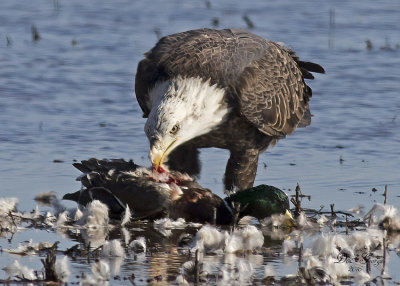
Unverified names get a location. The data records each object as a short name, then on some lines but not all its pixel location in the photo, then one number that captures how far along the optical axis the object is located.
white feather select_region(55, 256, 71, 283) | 10.56
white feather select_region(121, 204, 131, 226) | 13.66
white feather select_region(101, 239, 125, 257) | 11.82
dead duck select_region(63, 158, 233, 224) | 13.99
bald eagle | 14.98
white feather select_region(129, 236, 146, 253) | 12.32
